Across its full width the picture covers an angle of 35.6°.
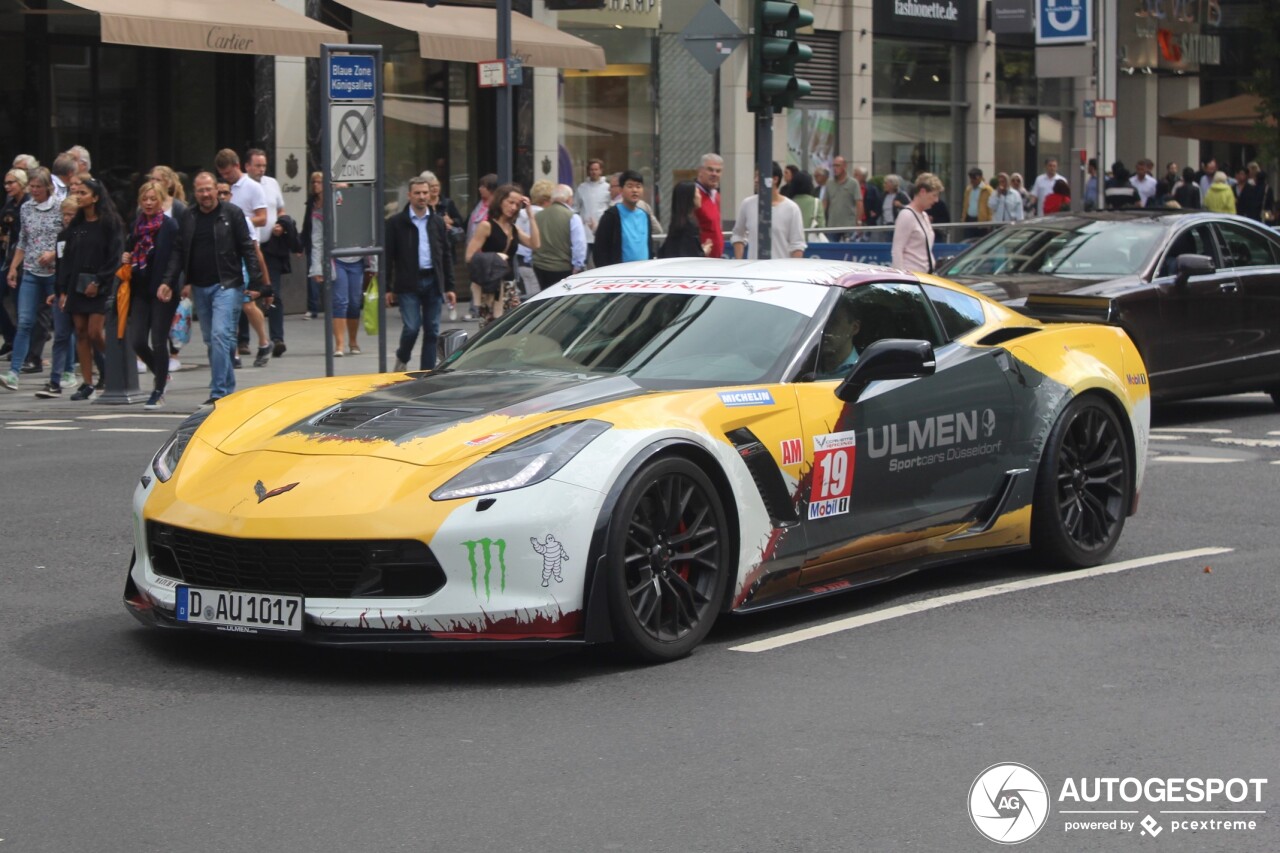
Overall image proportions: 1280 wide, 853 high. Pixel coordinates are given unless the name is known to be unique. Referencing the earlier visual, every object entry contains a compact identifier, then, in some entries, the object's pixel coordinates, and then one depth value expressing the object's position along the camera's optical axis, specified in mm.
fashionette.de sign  36281
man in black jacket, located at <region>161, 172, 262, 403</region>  15203
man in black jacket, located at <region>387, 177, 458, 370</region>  16859
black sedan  14141
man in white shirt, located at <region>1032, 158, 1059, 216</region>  32312
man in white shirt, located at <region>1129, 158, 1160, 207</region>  31812
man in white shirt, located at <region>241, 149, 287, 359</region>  19625
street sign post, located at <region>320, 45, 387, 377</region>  14859
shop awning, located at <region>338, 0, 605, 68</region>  25188
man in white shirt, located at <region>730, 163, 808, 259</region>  17359
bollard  15836
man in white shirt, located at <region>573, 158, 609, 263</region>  24328
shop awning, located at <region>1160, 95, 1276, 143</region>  35656
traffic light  16781
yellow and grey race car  6195
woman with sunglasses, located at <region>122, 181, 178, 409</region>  15312
